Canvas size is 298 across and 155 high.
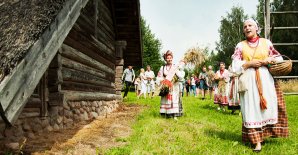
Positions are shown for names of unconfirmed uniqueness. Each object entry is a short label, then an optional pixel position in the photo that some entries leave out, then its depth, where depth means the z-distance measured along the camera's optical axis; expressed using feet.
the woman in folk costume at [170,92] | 16.49
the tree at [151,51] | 86.70
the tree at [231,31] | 85.93
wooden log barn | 7.12
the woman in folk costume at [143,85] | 37.46
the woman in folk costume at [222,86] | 22.28
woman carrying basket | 10.19
